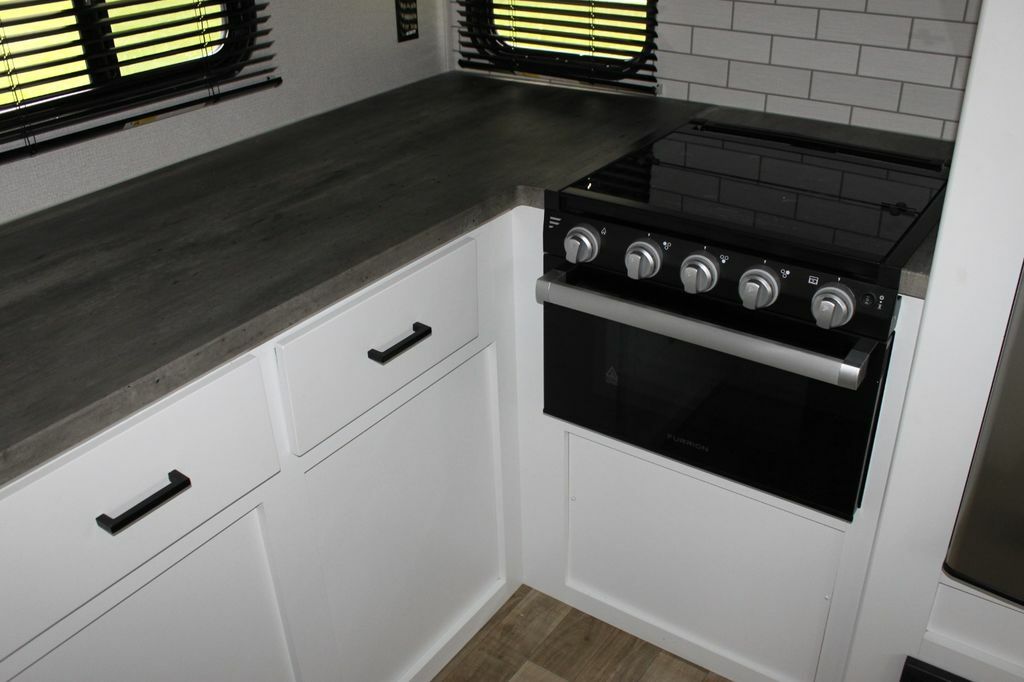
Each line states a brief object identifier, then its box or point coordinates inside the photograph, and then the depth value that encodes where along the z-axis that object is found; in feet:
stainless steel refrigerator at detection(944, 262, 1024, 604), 4.24
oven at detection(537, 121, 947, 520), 4.85
